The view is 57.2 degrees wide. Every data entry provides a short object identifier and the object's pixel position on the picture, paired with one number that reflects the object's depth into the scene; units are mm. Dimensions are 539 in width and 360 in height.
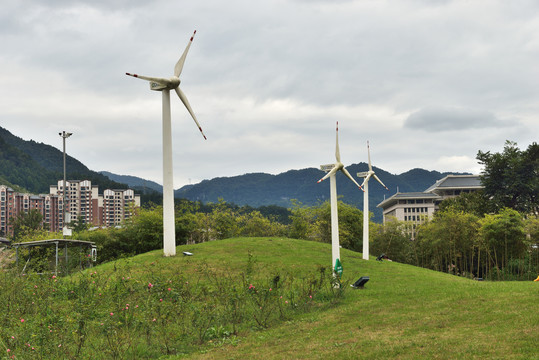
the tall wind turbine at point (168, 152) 29562
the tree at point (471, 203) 61875
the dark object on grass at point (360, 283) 20616
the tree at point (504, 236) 43469
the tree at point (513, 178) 64188
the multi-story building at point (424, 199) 125812
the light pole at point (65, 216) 36469
